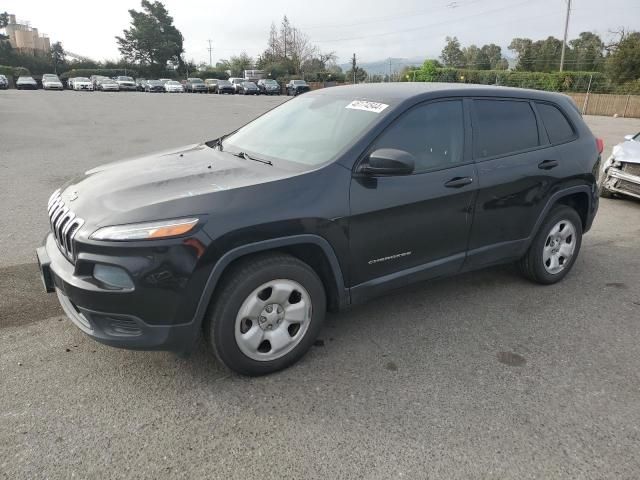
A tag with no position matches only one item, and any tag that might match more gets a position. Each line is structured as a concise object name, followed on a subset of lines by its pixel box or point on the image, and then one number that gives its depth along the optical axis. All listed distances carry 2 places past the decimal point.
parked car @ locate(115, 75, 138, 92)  51.28
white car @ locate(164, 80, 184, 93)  50.25
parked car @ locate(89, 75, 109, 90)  50.58
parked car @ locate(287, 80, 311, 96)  46.83
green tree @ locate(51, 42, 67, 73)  72.33
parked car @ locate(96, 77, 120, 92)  49.65
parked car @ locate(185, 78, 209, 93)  52.09
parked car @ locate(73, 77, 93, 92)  49.47
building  103.31
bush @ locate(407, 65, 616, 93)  38.84
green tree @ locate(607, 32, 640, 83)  37.81
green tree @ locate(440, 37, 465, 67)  95.14
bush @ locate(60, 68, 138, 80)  67.50
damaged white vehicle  7.53
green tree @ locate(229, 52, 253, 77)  76.11
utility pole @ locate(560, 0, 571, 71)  45.70
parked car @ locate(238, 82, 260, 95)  47.84
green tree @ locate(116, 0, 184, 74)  79.19
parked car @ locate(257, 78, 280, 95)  49.28
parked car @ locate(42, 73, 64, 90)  47.62
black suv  2.56
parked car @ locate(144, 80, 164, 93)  50.84
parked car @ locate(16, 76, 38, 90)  46.47
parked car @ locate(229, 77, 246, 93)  50.25
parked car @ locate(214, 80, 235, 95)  49.88
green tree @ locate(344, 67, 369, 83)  67.73
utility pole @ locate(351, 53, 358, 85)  64.81
